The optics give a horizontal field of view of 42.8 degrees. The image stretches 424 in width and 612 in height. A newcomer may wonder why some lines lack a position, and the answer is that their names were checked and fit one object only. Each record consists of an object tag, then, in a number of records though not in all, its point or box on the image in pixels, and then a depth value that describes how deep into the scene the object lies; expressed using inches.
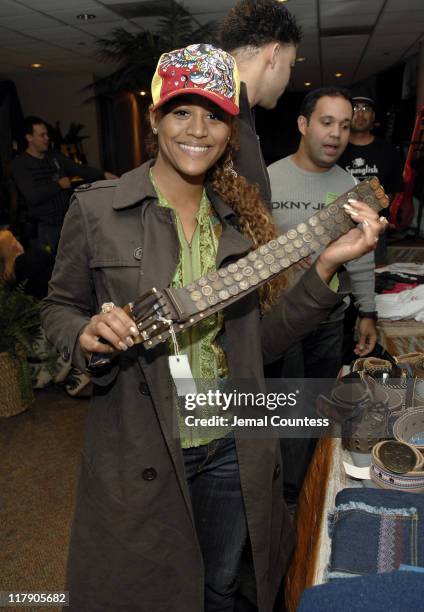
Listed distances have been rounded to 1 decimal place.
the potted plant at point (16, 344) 131.8
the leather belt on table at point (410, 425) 53.4
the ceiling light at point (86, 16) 240.4
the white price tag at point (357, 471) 50.8
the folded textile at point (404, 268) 127.9
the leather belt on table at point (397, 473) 46.4
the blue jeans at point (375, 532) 38.9
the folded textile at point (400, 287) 116.3
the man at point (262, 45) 69.4
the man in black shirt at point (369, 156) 152.3
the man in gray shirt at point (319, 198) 91.4
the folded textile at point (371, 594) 26.9
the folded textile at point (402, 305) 103.1
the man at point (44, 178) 193.3
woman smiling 44.8
